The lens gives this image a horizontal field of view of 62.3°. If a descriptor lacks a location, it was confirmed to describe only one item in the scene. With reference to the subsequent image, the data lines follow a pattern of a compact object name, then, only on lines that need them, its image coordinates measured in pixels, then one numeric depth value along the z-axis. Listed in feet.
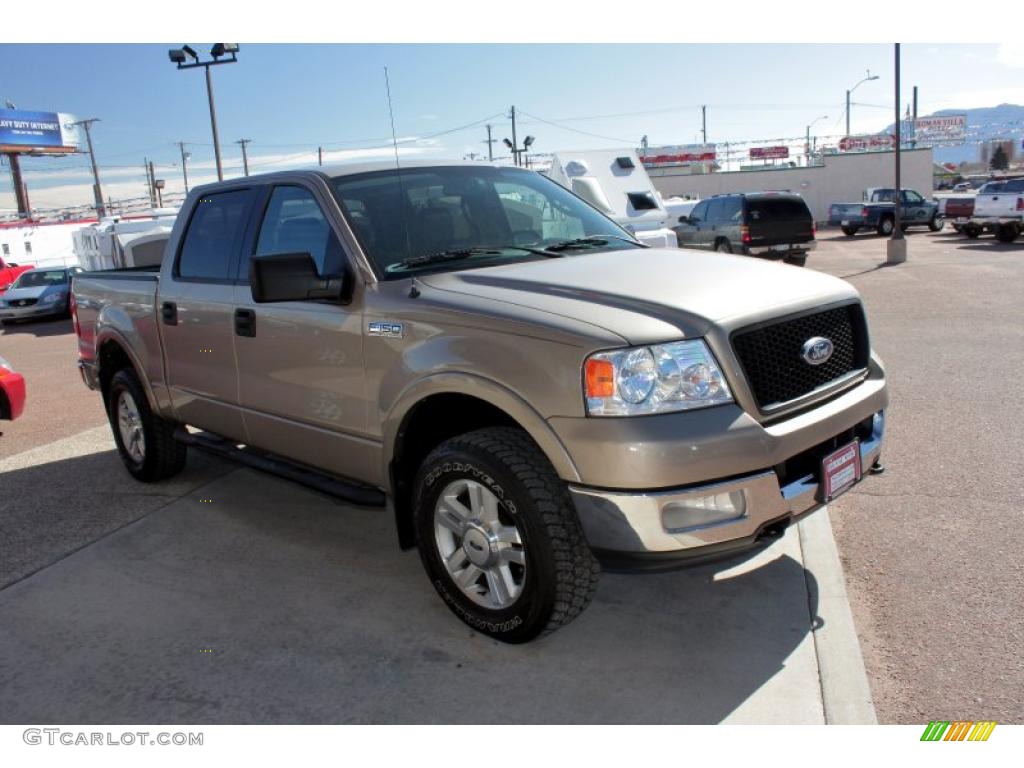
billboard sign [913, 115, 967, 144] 271.90
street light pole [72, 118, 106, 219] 246.68
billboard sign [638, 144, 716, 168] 190.29
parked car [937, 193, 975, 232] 93.50
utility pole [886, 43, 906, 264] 66.64
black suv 59.57
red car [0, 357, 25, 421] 23.81
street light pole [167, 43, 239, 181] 73.77
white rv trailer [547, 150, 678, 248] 61.41
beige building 154.30
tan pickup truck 9.59
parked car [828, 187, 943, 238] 105.09
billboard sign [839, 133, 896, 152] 192.13
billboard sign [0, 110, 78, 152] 234.38
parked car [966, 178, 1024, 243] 74.95
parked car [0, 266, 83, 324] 62.49
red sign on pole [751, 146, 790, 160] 178.60
